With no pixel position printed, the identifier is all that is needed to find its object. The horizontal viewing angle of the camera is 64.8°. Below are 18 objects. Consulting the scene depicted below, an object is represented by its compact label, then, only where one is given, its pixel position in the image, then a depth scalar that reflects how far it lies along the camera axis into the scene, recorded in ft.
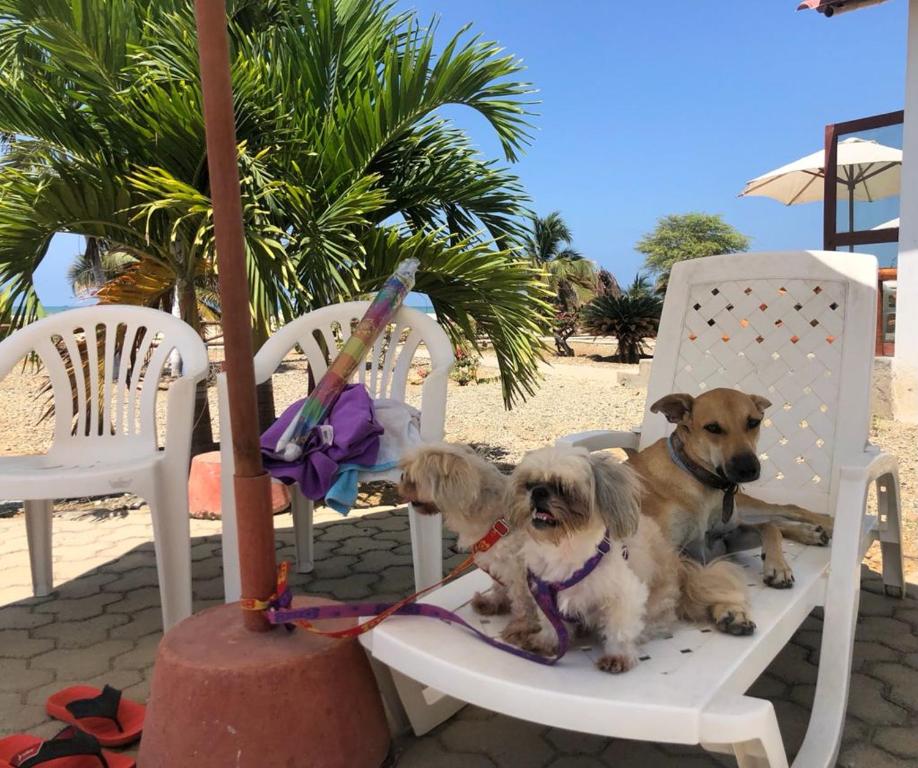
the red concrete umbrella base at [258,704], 6.53
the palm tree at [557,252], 153.93
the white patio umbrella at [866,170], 30.45
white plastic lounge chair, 5.65
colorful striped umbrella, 11.39
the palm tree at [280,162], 15.34
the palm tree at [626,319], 59.62
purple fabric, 10.62
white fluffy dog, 6.20
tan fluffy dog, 7.29
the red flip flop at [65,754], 7.23
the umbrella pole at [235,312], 6.55
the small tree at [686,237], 190.37
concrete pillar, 25.46
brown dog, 9.18
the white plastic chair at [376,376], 10.68
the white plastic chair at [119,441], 9.91
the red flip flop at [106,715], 8.45
